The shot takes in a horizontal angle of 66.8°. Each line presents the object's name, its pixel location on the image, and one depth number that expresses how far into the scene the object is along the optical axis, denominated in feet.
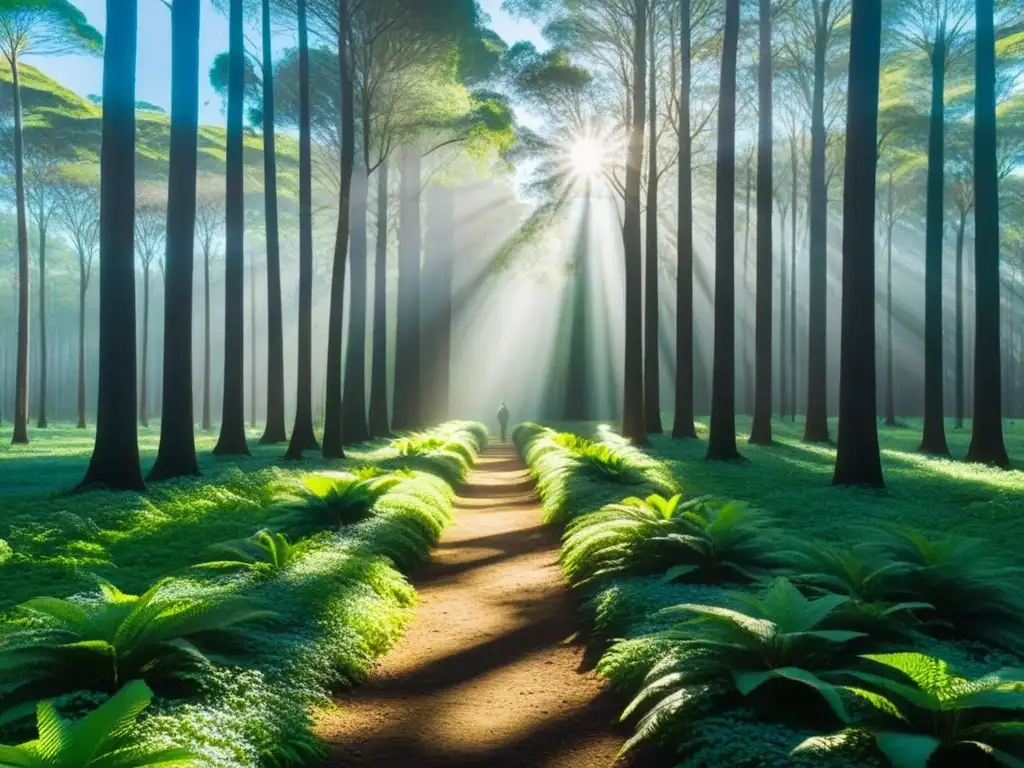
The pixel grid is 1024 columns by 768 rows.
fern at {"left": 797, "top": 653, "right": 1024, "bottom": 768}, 9.00
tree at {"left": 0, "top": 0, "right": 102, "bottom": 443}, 71.77
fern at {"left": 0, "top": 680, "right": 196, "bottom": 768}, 8.57
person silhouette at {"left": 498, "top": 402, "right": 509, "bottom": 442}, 110.32
